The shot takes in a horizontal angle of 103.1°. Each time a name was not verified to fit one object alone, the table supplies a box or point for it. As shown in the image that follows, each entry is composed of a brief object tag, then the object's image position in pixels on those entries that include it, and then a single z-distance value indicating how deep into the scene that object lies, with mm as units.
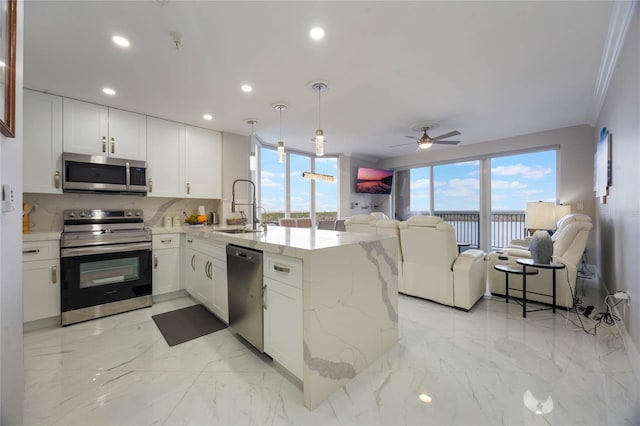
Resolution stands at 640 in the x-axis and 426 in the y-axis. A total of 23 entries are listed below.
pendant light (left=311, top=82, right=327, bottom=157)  2580
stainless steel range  2504
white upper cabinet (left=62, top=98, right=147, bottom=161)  2707
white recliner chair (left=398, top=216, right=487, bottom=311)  2666
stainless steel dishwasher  1801
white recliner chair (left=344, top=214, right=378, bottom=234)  3281
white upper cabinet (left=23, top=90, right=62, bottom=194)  2488
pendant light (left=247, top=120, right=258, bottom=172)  3086
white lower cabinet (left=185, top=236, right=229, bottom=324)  2318
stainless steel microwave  2672
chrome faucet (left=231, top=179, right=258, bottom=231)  2652
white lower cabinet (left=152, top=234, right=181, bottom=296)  3047
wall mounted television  6637
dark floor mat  2258
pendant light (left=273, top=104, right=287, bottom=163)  2955
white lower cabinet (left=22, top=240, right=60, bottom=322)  2344
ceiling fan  4270
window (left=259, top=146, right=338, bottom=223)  5423
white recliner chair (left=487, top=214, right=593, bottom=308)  2664
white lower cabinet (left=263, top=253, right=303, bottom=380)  1490
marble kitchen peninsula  1428
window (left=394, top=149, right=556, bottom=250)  5066
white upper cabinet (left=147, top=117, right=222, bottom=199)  3252
